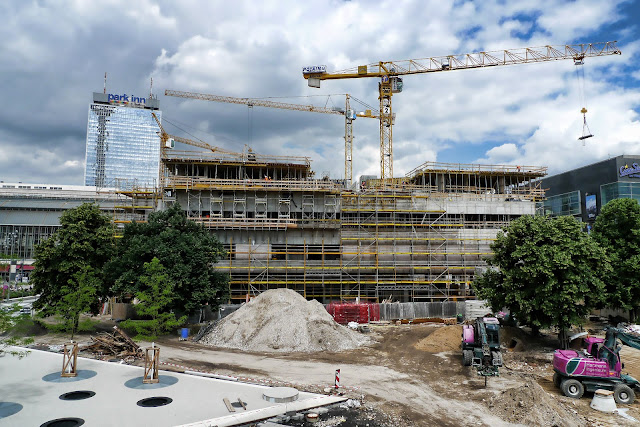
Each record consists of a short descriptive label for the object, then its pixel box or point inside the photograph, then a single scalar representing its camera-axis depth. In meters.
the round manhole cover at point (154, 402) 14.42
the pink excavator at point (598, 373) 16.69
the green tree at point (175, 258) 28.70
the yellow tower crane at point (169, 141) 51.33
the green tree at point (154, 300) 23.02
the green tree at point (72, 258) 28.27
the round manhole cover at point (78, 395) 14.99
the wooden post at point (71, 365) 17.62
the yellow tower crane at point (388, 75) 56.66
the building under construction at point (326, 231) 40.59
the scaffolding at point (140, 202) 43.06
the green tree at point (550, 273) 23.70
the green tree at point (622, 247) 29.39
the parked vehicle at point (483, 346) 20.08
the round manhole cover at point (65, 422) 12.53
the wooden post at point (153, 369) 17.09
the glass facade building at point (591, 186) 57.78
